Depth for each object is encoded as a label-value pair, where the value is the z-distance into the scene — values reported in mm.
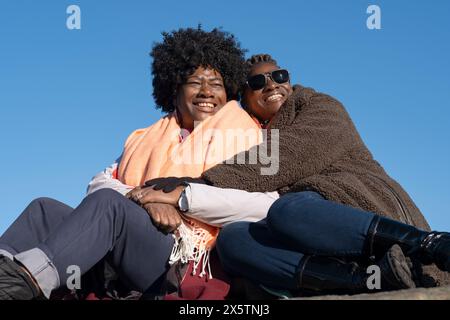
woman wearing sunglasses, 3672
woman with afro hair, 3812
